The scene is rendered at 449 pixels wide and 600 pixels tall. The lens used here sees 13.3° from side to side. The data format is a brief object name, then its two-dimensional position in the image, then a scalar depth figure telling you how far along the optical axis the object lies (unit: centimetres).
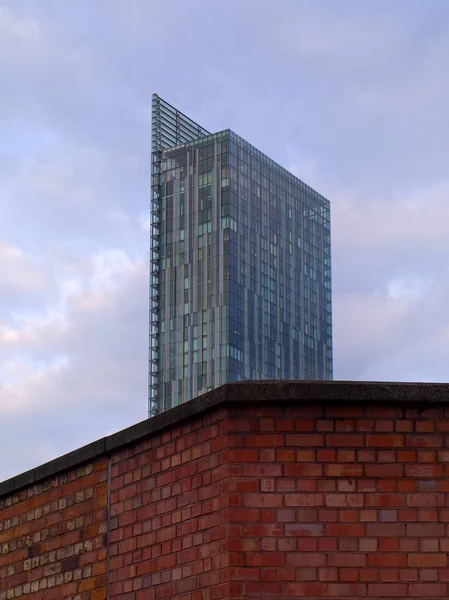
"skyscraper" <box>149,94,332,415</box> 18946
